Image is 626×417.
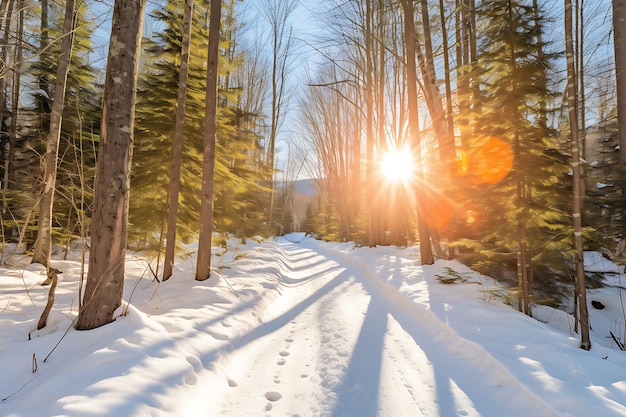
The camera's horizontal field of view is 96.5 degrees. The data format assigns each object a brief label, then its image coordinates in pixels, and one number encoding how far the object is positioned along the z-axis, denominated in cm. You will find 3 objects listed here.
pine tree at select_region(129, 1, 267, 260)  673
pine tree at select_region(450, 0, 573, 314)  492
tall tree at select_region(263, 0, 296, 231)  1750
